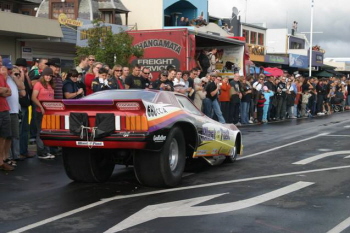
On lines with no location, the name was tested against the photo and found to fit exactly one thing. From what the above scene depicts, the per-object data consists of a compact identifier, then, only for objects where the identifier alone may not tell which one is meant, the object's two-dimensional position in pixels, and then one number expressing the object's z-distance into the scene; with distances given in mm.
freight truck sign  17781
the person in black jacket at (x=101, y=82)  12422
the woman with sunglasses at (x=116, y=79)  12780
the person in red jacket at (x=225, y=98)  20391
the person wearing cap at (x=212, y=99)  18641
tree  21630
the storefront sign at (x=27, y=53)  30848
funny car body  7691
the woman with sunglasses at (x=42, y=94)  11110
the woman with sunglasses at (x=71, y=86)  11922
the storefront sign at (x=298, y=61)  61875
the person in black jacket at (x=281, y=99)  24625
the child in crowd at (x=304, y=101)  27466
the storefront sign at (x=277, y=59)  55850
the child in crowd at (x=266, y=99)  23094
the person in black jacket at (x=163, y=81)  14761
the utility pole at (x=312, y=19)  52925
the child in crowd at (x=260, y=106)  22547
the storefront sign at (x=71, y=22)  31891
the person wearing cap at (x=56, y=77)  11586
